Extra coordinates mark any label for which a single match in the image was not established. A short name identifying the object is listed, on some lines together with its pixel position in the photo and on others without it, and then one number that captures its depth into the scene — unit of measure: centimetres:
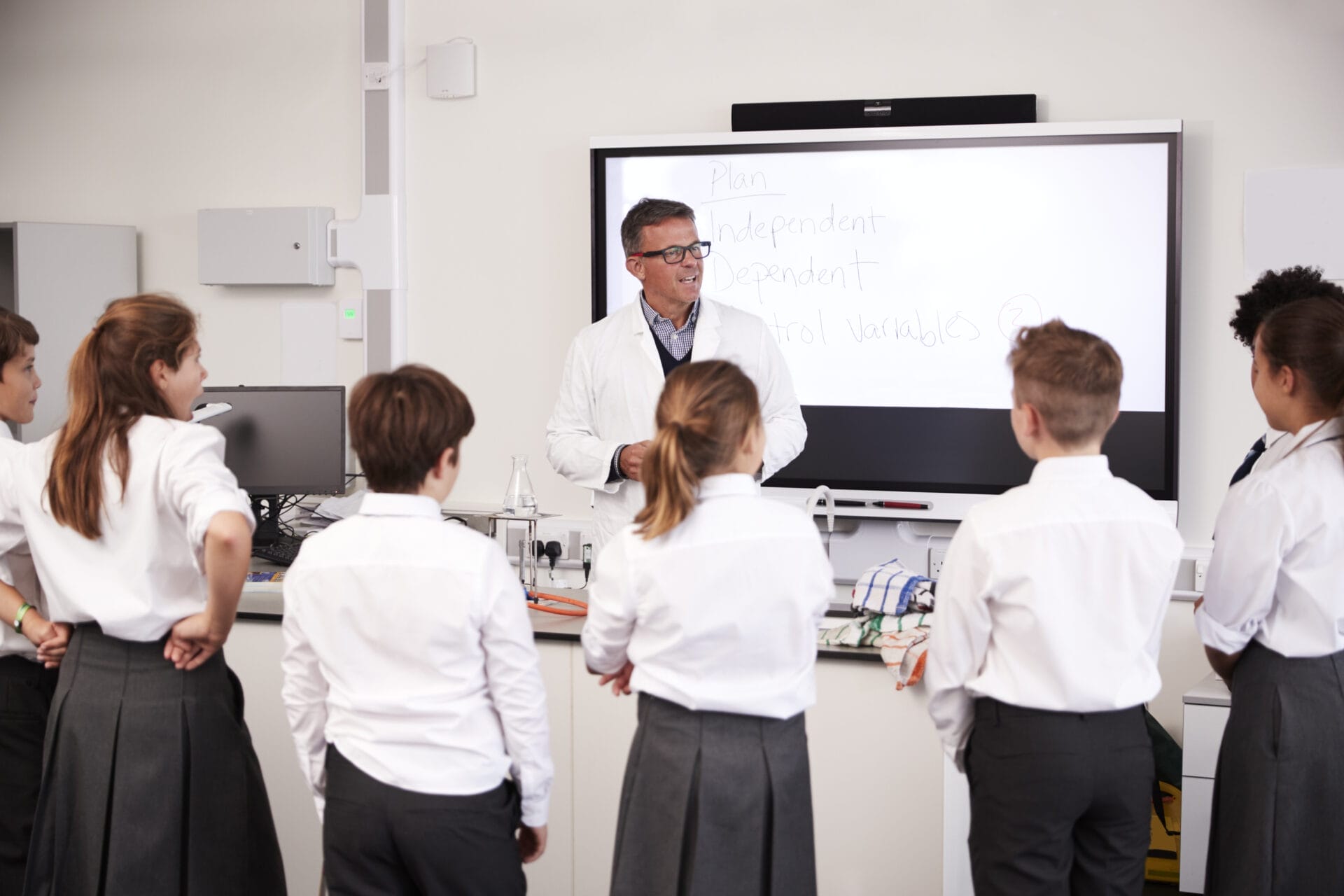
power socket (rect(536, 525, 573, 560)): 385
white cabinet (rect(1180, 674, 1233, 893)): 298
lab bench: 238
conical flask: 310
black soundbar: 342
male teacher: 291
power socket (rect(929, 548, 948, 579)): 357
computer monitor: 354
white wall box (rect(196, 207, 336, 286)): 398
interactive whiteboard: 334
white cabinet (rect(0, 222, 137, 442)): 404
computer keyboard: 337
